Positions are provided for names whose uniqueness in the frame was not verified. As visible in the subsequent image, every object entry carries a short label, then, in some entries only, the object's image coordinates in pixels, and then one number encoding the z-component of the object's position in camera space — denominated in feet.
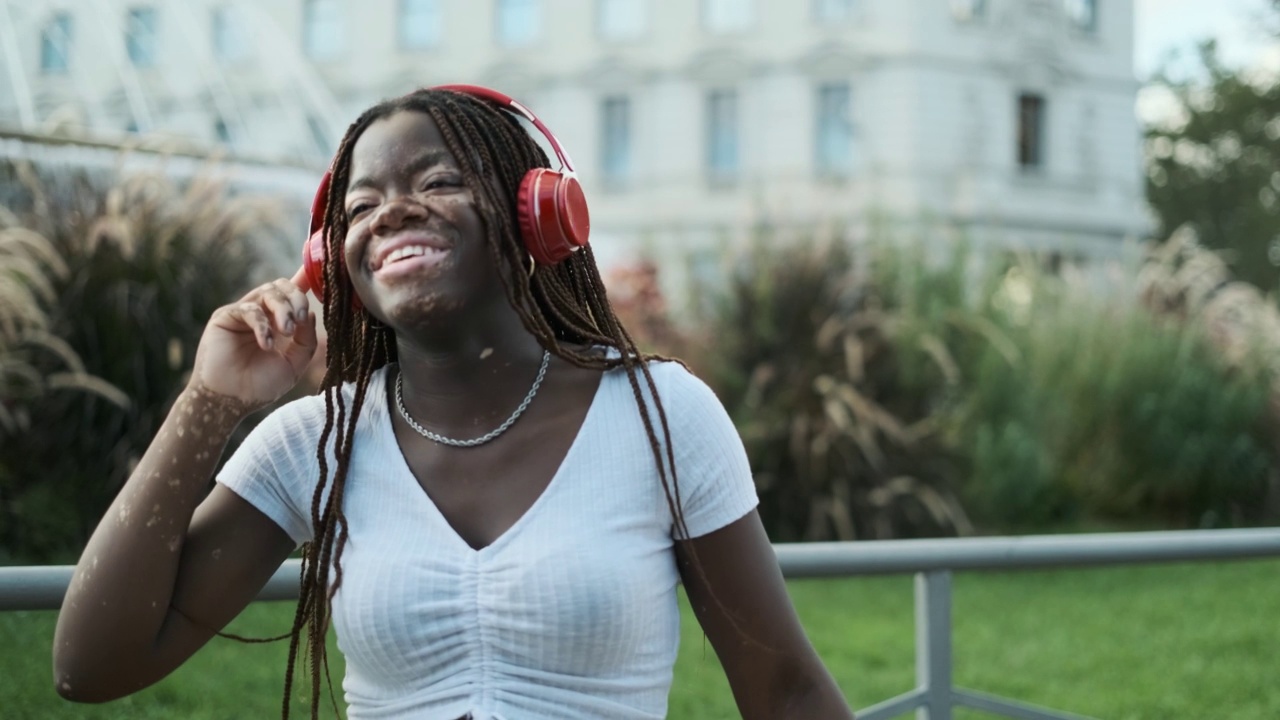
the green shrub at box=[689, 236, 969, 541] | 23.50
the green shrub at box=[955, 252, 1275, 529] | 26.43
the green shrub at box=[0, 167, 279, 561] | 17.87
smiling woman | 4.81
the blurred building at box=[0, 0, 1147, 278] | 98.07
